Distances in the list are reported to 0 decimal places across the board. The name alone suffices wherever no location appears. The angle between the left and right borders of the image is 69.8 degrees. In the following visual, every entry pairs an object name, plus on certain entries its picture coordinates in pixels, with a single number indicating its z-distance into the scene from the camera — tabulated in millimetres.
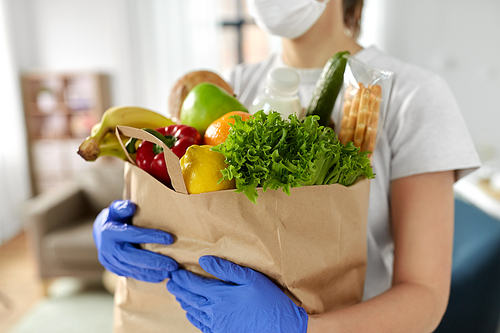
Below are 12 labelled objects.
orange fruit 589
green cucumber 668
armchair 2285
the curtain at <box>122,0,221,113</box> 3908
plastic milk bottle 670
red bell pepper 583
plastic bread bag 630
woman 581
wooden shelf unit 3918
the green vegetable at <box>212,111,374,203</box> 500
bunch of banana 646
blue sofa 1076
